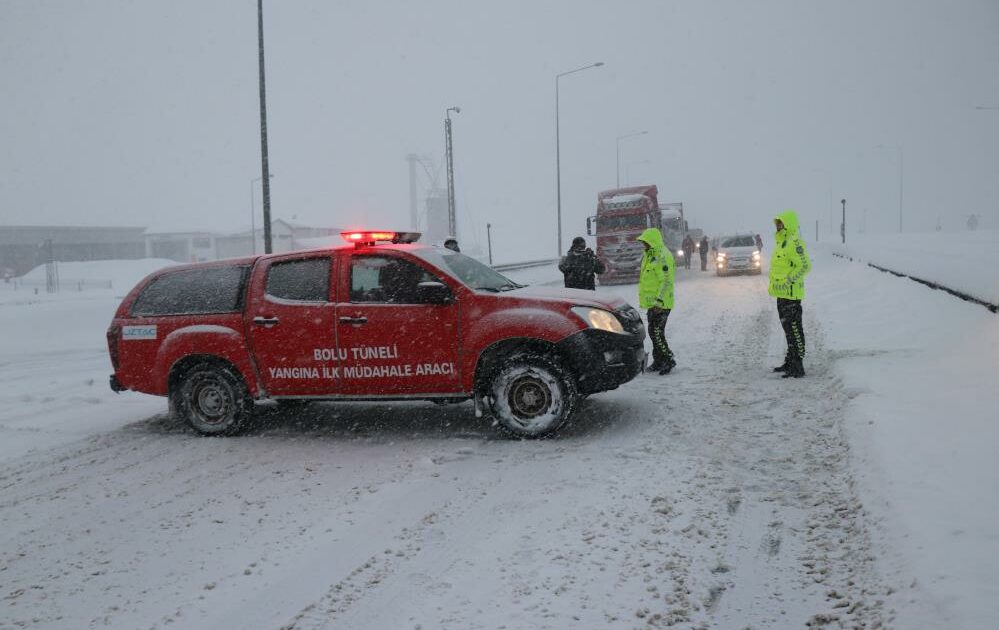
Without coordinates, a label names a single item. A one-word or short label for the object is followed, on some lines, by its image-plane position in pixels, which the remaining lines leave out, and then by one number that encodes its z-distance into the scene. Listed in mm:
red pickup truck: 6770
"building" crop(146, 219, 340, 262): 87312
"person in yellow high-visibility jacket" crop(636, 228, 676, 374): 9789
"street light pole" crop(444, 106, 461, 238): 34312
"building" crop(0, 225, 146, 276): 74025
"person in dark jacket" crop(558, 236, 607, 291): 12438
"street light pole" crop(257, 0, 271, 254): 18484
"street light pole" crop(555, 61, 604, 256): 41969
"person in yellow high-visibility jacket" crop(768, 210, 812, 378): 9016
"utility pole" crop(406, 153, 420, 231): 124081
